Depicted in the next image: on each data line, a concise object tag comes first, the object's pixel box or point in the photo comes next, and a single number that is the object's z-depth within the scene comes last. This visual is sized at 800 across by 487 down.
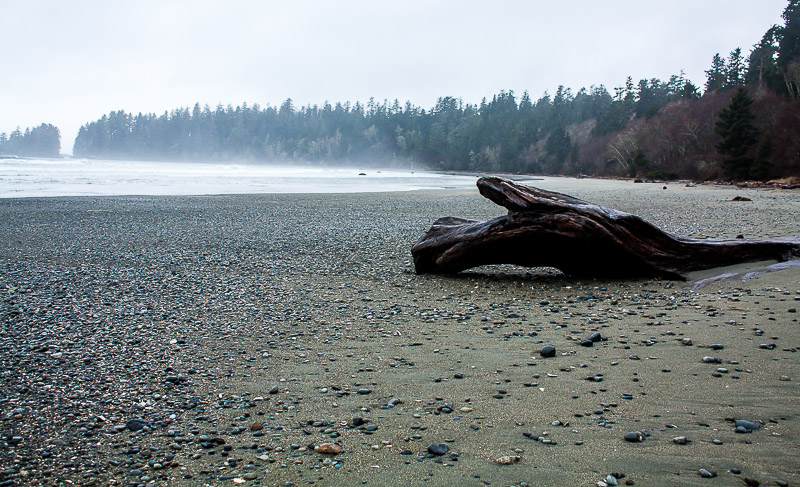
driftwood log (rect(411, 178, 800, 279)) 7.01
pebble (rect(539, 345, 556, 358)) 4.34
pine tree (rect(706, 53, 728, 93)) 80.38
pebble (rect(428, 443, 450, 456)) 2.87
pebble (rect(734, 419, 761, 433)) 2.86
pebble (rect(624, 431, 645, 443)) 2.85
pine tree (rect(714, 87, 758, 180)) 42.28
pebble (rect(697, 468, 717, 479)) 2.47
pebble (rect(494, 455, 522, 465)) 2.74
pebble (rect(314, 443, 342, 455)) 2.94
